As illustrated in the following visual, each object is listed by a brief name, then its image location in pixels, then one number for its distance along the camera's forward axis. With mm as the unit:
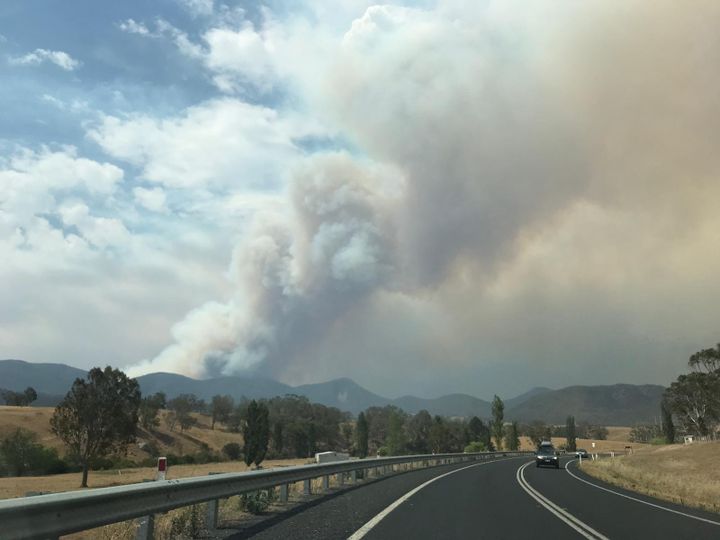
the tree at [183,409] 146875
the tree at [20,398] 170375
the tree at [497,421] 136000
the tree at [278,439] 130375
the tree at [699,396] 112431
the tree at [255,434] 89688
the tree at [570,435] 147500
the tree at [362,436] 137750
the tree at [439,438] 149750
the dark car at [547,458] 48412
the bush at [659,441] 133875
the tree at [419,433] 153538
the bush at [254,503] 13320
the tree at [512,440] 143125
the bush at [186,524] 9781
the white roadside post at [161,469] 10414
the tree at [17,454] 73625
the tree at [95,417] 66750
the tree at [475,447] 122438
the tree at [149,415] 132500
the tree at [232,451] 120812
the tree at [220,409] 176000
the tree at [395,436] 142262
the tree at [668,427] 128625
